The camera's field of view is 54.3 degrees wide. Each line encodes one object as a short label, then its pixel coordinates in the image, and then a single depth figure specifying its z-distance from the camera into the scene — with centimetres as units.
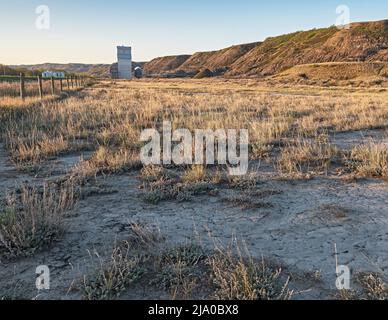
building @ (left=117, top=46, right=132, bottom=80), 10569
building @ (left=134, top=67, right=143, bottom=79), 11073
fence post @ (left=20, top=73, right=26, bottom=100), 1676
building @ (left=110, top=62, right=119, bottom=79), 10914
